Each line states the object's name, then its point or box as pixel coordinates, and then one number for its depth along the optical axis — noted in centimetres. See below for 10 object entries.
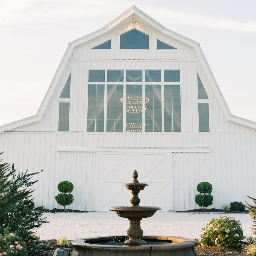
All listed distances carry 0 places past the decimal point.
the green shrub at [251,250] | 724
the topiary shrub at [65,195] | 1652
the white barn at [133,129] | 1733
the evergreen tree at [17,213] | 651
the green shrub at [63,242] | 787
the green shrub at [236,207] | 1678
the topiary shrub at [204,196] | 1653
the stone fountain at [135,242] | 547
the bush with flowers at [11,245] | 595
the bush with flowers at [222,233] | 797
